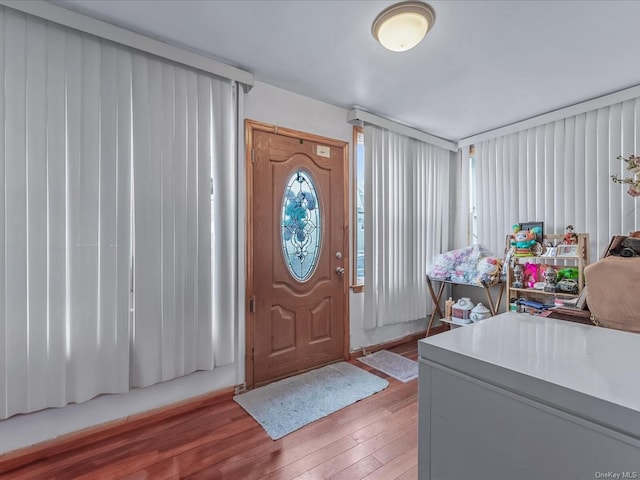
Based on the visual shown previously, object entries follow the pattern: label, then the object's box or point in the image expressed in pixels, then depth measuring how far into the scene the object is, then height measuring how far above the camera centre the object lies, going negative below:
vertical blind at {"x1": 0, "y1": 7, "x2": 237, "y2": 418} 1.61 +0.15
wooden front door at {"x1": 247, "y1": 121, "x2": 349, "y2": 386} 2.47 -0.10
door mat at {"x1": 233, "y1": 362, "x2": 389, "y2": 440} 2.03 -1.14
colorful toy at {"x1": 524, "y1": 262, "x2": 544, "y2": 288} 2.99 -0.33
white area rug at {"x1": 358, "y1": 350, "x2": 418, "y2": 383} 2.68 -1.14
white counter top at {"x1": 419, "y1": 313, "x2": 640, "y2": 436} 0.53 -0.26
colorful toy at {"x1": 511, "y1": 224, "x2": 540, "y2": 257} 3.00 -0.03
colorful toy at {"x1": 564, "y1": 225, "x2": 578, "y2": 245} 2.74 +0.01
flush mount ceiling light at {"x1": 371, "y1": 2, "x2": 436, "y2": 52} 1.63 +1.17
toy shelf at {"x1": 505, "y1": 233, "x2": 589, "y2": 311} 2.64 -0.20
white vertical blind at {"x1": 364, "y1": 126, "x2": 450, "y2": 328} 3.10 +0.21
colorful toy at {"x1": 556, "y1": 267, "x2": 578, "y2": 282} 2.73 -0.31
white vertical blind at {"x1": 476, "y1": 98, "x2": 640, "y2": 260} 2.64 +0.60
